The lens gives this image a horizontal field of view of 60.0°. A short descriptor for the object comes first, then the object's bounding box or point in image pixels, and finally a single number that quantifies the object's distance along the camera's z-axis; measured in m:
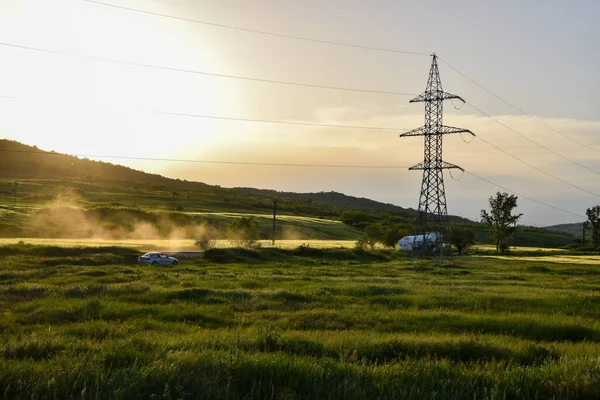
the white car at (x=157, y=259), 49.53
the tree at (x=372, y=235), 91.29
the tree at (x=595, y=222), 119.38
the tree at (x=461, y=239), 96.25
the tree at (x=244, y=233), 73.06
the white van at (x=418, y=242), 89.75
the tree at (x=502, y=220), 98.12
